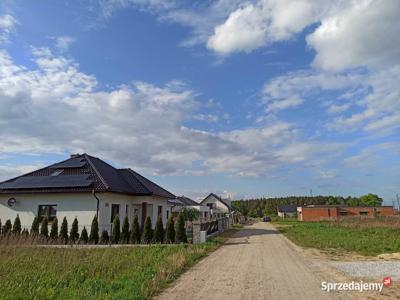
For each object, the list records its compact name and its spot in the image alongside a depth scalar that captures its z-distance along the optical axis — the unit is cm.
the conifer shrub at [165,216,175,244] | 2067
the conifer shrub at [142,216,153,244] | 2055
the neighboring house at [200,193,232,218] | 7700
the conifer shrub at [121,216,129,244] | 2087
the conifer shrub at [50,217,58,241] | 2090
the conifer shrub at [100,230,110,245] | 2060
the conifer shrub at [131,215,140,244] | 2078
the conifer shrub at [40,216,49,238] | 2127
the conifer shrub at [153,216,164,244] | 2069
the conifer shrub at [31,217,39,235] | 2155
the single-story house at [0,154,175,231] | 2250
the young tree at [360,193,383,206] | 11200
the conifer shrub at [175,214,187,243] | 2066
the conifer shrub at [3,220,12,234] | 2191
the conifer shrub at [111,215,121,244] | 2088
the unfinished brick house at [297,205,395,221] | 7776
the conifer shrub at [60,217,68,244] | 2092
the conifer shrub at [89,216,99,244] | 2064
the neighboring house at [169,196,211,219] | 5891
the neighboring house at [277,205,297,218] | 11369
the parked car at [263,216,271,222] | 8186
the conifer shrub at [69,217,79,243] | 2103
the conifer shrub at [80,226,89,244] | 2077
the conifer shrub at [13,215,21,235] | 2186
